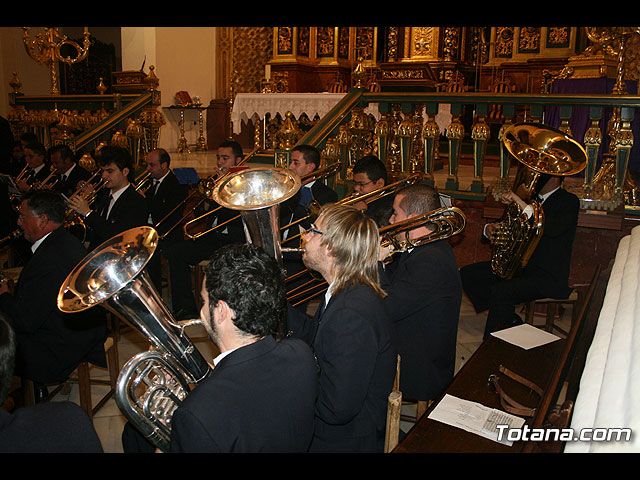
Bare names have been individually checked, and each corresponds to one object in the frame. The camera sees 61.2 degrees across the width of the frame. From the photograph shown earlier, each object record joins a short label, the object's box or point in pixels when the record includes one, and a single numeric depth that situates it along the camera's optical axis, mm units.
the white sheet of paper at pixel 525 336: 2688
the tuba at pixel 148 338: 1787
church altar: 8820
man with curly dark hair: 1513
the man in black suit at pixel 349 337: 2051
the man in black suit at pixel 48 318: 3039
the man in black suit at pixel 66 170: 6297
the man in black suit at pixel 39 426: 1376
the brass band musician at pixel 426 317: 2869
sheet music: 1971
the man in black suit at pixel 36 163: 6617
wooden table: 1880
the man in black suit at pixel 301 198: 4391
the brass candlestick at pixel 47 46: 9102
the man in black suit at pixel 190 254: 4969
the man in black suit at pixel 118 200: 4582
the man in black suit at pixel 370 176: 4457
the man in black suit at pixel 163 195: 5398
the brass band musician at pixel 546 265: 4031
